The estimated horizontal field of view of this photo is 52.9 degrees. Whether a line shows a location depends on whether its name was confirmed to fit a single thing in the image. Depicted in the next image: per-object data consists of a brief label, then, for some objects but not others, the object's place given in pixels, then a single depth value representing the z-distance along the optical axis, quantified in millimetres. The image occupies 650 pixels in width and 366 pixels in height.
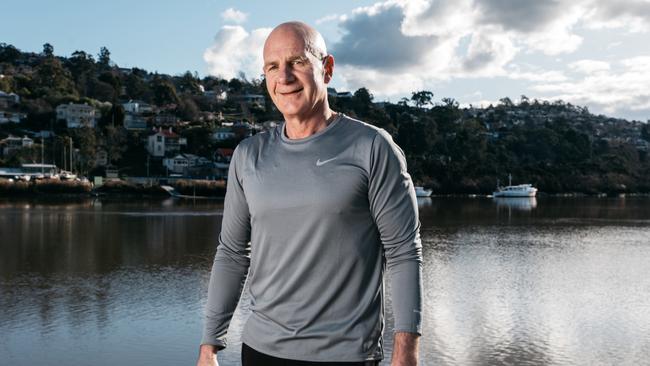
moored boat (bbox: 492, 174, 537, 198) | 70000
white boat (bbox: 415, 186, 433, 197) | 64225
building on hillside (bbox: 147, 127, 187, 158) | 70812
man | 1639
